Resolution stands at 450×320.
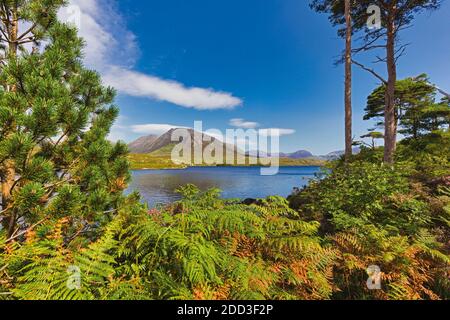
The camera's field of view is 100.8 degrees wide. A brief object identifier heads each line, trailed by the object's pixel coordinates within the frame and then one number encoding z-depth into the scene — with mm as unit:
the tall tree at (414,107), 13250
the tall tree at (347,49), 9309
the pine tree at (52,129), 2273
